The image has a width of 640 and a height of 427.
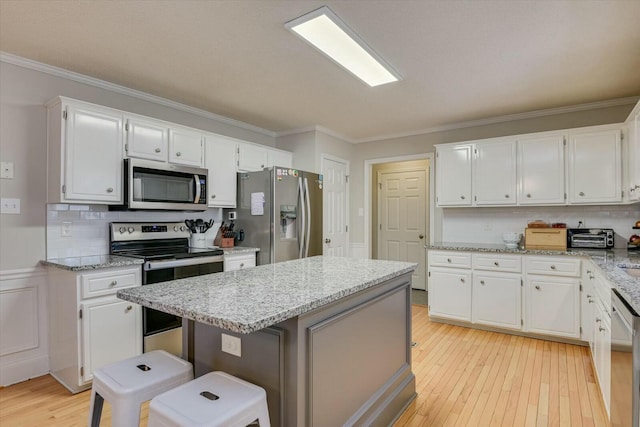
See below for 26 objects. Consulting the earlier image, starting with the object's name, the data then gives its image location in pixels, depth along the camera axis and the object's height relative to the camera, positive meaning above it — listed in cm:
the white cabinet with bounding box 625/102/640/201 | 272 +50
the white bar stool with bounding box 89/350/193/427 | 124 -65
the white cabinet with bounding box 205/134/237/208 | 359 +50
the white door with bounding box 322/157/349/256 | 485 +12
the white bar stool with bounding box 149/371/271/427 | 105 -63
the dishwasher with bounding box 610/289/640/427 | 137 -67
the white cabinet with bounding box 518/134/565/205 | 350 +48
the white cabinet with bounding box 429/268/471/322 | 372 -89
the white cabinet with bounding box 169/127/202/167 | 324 +68
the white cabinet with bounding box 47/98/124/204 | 256 +50
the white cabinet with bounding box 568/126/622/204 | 326 +48
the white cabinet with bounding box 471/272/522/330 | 346 -90
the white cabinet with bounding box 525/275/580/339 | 319 -89
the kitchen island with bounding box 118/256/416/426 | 133 -55
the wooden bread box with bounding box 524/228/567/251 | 349 -25
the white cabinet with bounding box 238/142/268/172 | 391 +69
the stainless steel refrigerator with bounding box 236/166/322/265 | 367 +2
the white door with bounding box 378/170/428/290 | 557 -6
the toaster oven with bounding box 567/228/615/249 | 337 -24
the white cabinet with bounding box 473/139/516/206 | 375 +47
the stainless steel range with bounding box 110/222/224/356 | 272 -37
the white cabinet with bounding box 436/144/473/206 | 399 +48
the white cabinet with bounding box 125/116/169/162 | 291 +69
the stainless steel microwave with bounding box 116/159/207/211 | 288 +27
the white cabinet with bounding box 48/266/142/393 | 236 -79
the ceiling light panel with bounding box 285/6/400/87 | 210 +120
